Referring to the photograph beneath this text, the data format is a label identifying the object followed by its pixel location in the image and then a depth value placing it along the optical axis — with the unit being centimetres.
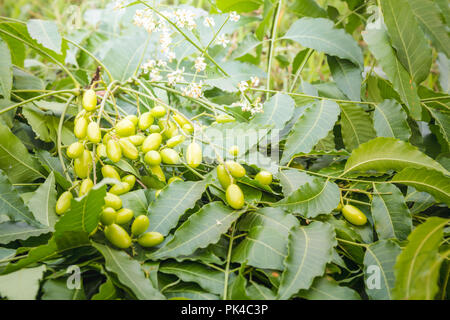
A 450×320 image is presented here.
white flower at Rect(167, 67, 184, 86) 75
